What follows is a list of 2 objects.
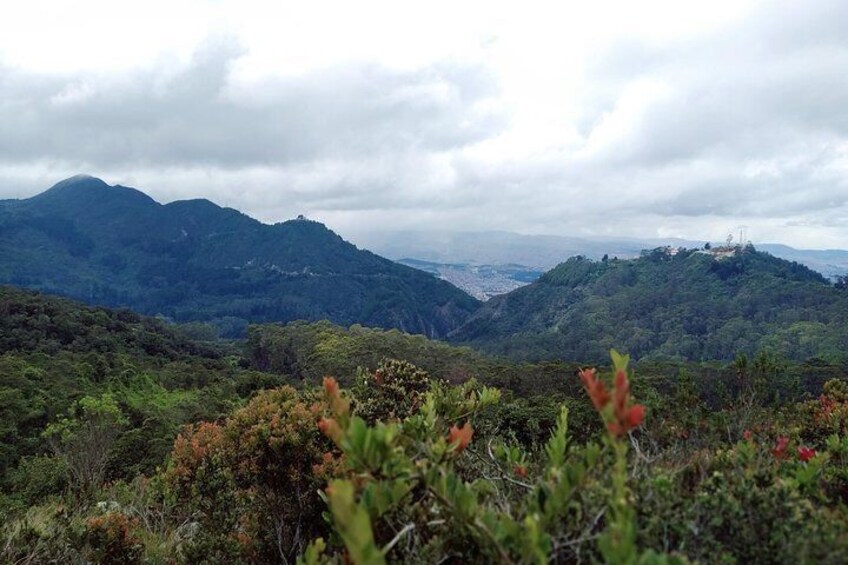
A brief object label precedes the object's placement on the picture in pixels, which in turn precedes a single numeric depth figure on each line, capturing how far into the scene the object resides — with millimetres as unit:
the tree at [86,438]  15883
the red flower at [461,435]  2645
